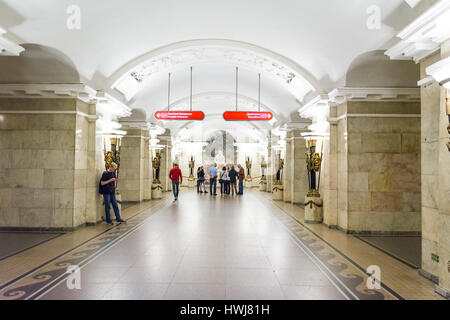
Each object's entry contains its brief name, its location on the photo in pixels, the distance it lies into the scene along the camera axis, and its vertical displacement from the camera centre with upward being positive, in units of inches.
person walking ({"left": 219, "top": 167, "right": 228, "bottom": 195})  601.9 -29.0
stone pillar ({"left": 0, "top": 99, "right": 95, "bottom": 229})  260.2 -1.9
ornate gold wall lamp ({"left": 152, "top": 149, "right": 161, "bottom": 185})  510.6 -0.3
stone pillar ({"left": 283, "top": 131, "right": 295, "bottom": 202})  487.8 -10.8
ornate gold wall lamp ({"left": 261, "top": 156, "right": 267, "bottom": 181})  734.5 -7.1
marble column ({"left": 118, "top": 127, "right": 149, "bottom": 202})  470.9 -7.1
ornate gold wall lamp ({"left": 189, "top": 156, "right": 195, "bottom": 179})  837.5 -4.8
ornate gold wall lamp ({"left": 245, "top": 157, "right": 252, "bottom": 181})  841.5 -11.6
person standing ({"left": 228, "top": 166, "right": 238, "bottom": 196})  582.6 -22.2
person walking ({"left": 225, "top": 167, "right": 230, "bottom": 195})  600.1 -42.9
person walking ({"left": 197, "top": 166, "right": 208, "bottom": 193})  597.3 -28.3
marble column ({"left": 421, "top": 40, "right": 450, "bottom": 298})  132.3 -7.8
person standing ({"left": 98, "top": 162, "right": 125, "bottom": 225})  283.0 -26.6
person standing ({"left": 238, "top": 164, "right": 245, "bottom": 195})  586.8 -24.1
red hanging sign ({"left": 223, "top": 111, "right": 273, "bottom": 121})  358.3 +59.2
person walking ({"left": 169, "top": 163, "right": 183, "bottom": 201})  485.7 -23.0
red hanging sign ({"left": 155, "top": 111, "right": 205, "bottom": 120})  354.3 +58.5
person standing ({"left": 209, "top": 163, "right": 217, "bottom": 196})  572.7 -20.4
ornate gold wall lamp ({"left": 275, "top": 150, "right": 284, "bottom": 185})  520.4 -10.3
